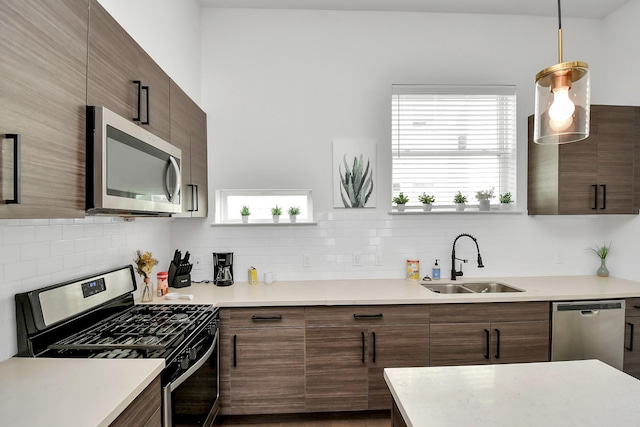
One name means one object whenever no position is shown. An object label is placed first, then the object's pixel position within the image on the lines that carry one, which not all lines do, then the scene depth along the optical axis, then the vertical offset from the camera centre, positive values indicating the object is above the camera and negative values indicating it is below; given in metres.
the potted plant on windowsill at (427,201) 2.99 +0.12
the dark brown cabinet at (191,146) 2.26 +0.50
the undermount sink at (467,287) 2.88 -0.62
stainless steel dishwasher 2.48 -0.84
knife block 2.78 -0.54
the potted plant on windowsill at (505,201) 3.06 +0.13
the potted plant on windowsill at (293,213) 2.96 +0.01
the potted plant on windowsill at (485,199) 3.03 +0.14
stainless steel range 1.48 -0.61
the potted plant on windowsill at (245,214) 2.91 +0.00
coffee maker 2.82 -0.46
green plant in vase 3.07 -0.36
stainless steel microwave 1.29 +0.20
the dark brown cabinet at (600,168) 2.78 +0.39
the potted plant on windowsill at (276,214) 2.95 +0.00
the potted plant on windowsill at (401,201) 2.98 +0.12
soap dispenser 3.00 -0.51
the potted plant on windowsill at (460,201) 3.00 +0.12
